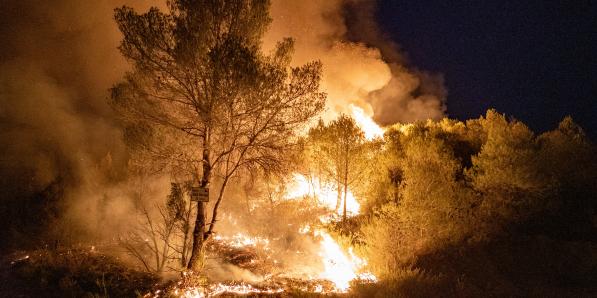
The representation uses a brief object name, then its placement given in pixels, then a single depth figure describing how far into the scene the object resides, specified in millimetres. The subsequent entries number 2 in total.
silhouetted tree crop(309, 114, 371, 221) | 20594
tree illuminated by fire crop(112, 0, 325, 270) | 8688
